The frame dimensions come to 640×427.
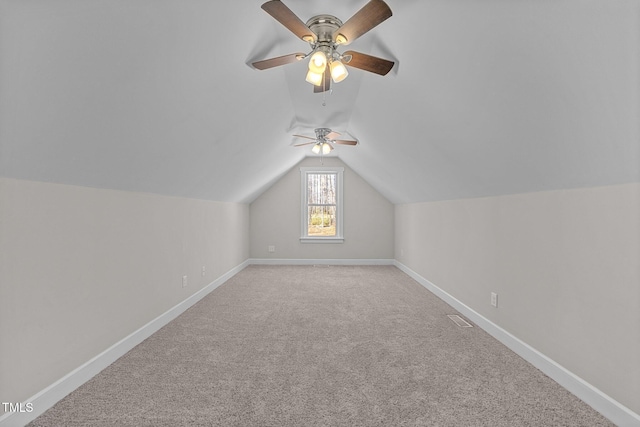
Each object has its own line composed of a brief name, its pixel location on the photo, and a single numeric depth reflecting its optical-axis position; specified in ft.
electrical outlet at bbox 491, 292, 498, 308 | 9.52
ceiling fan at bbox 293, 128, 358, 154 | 13.30
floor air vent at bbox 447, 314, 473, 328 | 10.52
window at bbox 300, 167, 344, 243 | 22.97
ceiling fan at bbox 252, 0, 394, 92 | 5.76
